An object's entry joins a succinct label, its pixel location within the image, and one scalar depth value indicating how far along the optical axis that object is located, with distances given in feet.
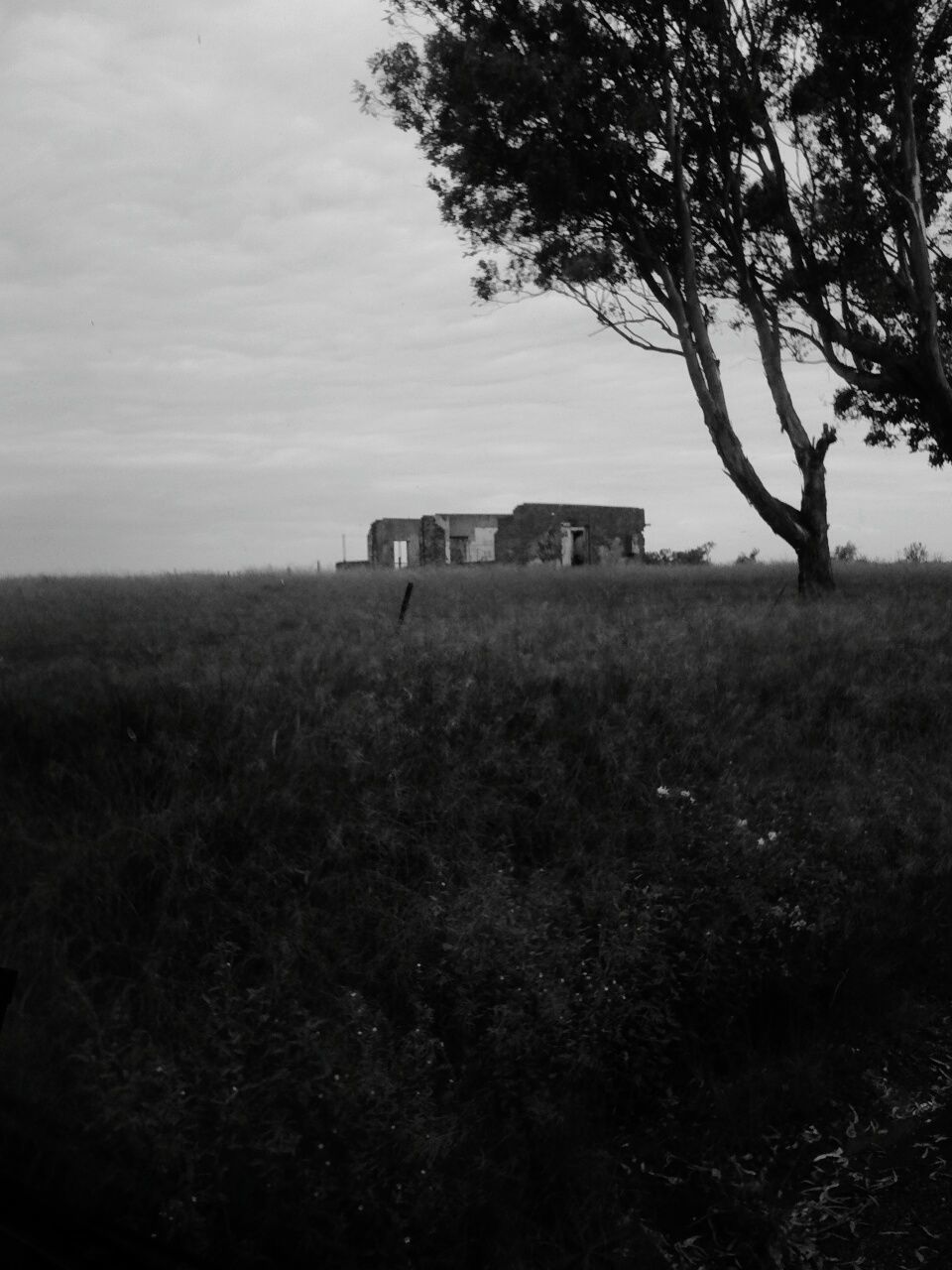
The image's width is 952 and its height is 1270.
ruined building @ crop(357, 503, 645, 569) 118.73
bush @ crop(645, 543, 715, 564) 123.44
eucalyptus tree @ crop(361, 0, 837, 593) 49.06
